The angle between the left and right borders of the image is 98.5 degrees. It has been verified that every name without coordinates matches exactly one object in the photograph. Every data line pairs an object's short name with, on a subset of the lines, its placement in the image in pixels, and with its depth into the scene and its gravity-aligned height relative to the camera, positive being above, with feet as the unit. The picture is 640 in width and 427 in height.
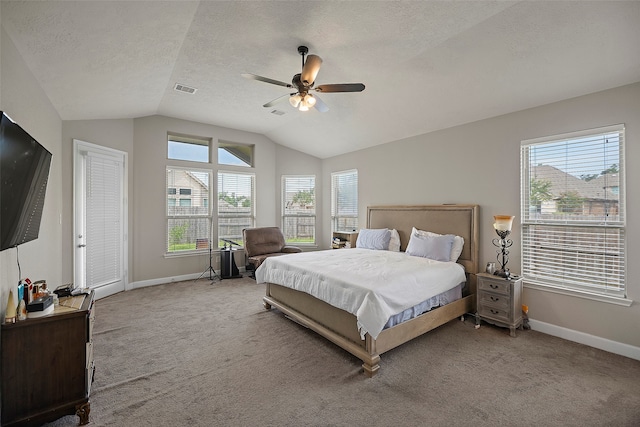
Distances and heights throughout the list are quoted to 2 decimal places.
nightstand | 10.55 -3.50
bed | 8.49 -3.63
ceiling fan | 8.86 +4.38
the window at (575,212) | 9.50 -0.01
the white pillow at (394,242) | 15.71 -1.68
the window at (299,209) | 22.74 +0.34
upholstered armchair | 18.54 -2.09
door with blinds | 13.43 -0.23
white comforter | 8.10 -2.38
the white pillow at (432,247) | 12.70 -1.64
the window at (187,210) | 18.12 +0.24
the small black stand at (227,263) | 18.72 -3.37
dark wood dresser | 5.69 -3.32
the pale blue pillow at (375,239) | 15.88 -1.54
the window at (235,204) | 20.16 +0.69
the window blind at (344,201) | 20.27 +0.94
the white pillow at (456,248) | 12.78 -1.67
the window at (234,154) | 20.27 +4.51
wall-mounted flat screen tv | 4.97 +0.67
